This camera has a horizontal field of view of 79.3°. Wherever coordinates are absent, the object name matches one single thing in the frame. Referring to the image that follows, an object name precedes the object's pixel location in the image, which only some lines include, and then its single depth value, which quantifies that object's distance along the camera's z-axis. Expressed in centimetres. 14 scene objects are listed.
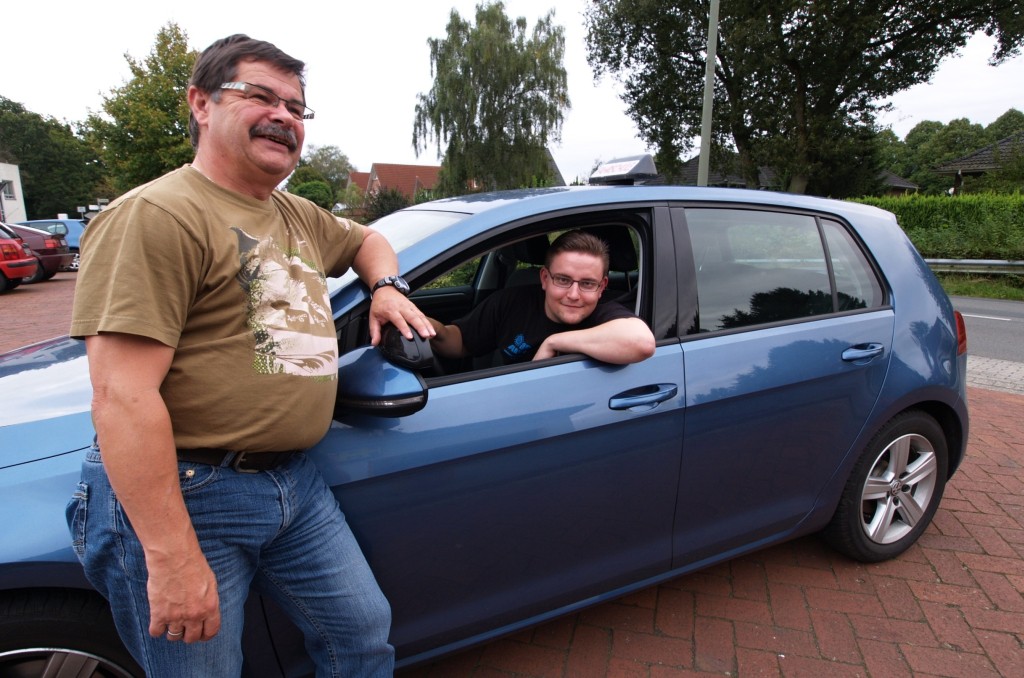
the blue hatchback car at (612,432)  146
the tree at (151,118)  2305
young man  189
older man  107
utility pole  987
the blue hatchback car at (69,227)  1728
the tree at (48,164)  5850
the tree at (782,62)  2019
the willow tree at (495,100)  2947
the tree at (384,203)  2598
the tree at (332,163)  8888
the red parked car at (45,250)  1447
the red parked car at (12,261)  1203
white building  4412
